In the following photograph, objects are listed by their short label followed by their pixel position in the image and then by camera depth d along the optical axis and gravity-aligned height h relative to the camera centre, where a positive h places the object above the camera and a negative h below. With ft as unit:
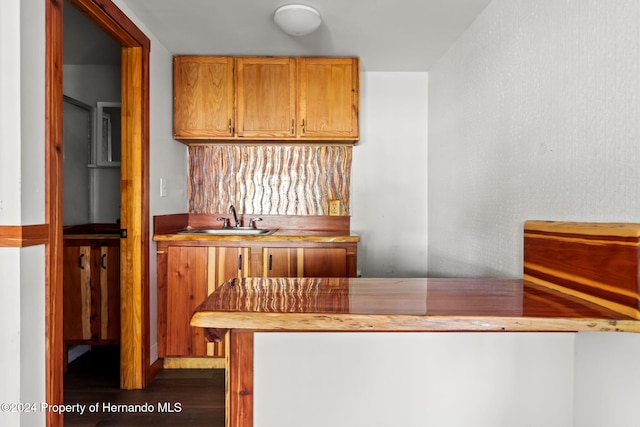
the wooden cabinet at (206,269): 8.79 -1.50
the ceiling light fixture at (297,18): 7.32 +3.63
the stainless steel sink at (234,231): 10.16 -0.74
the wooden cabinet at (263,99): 9.73 +2.67
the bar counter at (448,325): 3.20 -1.01
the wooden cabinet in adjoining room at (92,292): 8.95 -2.10
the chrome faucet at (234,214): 10.50 -0.29
